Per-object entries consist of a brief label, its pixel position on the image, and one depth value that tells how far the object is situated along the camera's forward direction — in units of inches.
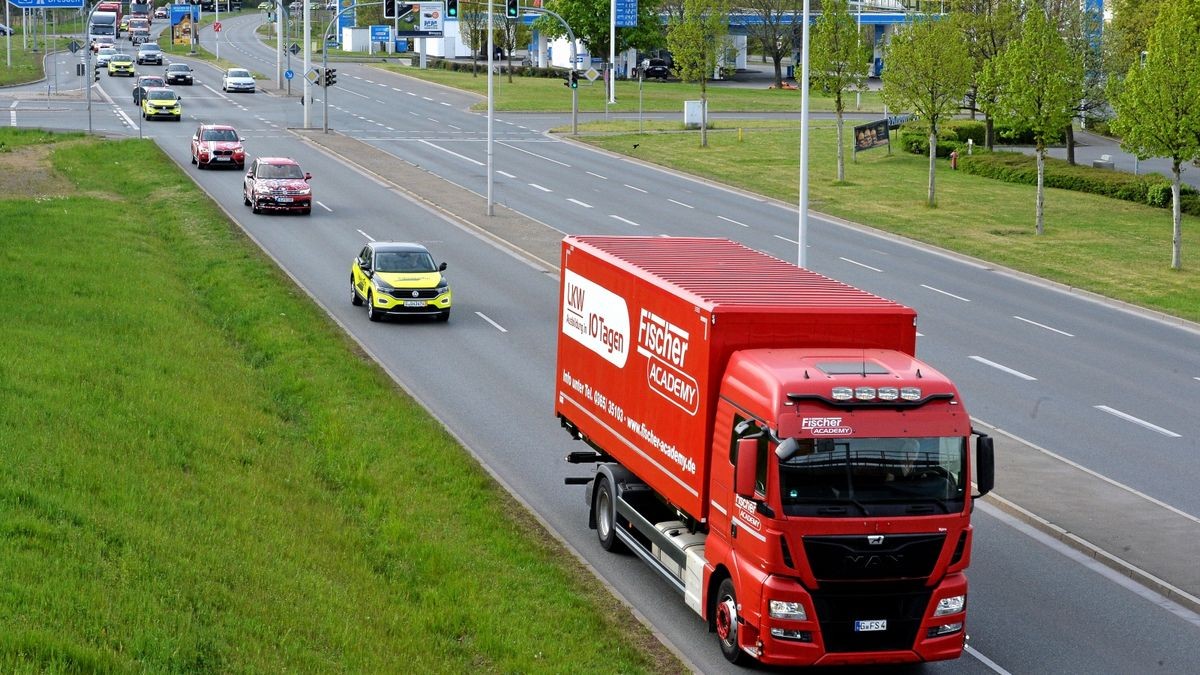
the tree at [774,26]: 4458.7
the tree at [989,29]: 2679.6
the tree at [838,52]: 2327.8
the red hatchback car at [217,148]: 2186.3
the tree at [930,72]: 2092.8
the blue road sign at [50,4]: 3816.4
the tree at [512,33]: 4687.5
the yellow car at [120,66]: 4185.5
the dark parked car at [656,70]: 4783.5
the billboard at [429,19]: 5187.0
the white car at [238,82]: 3772.1
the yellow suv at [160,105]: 2920.8
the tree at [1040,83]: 1844.2
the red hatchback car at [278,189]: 1828.2
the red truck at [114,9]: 6493.1
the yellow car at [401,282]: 1258.0
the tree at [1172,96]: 1583.4
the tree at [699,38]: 2834.6
